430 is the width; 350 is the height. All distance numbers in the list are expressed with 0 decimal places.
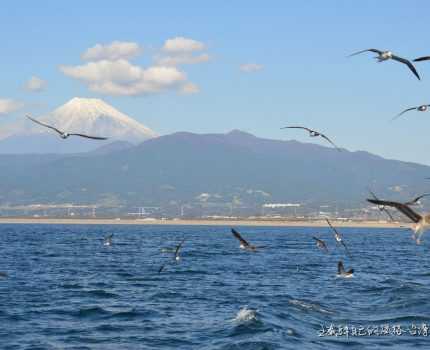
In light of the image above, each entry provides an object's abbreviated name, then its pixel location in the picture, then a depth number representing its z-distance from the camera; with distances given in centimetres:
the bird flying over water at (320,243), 4439
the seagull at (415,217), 1847
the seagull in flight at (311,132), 3725
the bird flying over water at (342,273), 4832
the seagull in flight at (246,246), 3576
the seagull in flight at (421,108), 3375
